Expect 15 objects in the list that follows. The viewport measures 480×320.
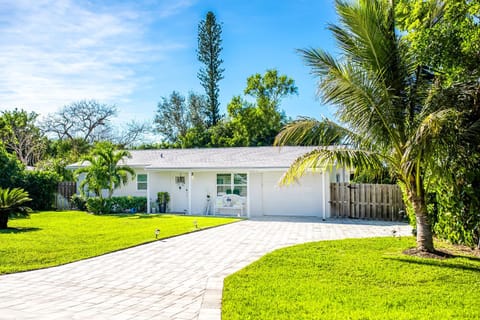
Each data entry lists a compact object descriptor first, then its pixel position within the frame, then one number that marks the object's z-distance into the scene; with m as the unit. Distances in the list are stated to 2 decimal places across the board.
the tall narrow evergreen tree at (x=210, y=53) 41.72
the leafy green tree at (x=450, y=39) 7.41
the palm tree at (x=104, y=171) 19.75
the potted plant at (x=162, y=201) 20.53
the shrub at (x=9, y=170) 20.34
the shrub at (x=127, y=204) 20.66
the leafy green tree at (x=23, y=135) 35.97
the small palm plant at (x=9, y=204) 14.13
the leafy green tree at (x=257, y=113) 37.34
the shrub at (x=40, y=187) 22.06
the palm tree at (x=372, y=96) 8.55
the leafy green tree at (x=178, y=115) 46.12
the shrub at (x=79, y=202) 22.03
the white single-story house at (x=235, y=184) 18.19
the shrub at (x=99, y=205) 20.03
